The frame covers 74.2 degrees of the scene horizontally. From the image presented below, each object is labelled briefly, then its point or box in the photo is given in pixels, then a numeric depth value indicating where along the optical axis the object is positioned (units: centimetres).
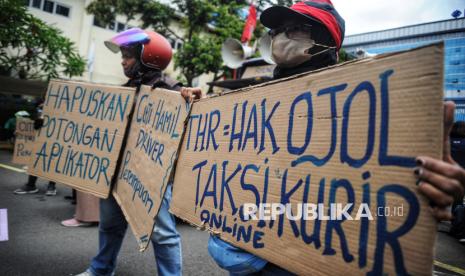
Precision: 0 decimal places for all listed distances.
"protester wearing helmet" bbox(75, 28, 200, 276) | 207
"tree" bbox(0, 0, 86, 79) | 932
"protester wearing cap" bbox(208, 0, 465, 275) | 112
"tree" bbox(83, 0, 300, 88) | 1242
